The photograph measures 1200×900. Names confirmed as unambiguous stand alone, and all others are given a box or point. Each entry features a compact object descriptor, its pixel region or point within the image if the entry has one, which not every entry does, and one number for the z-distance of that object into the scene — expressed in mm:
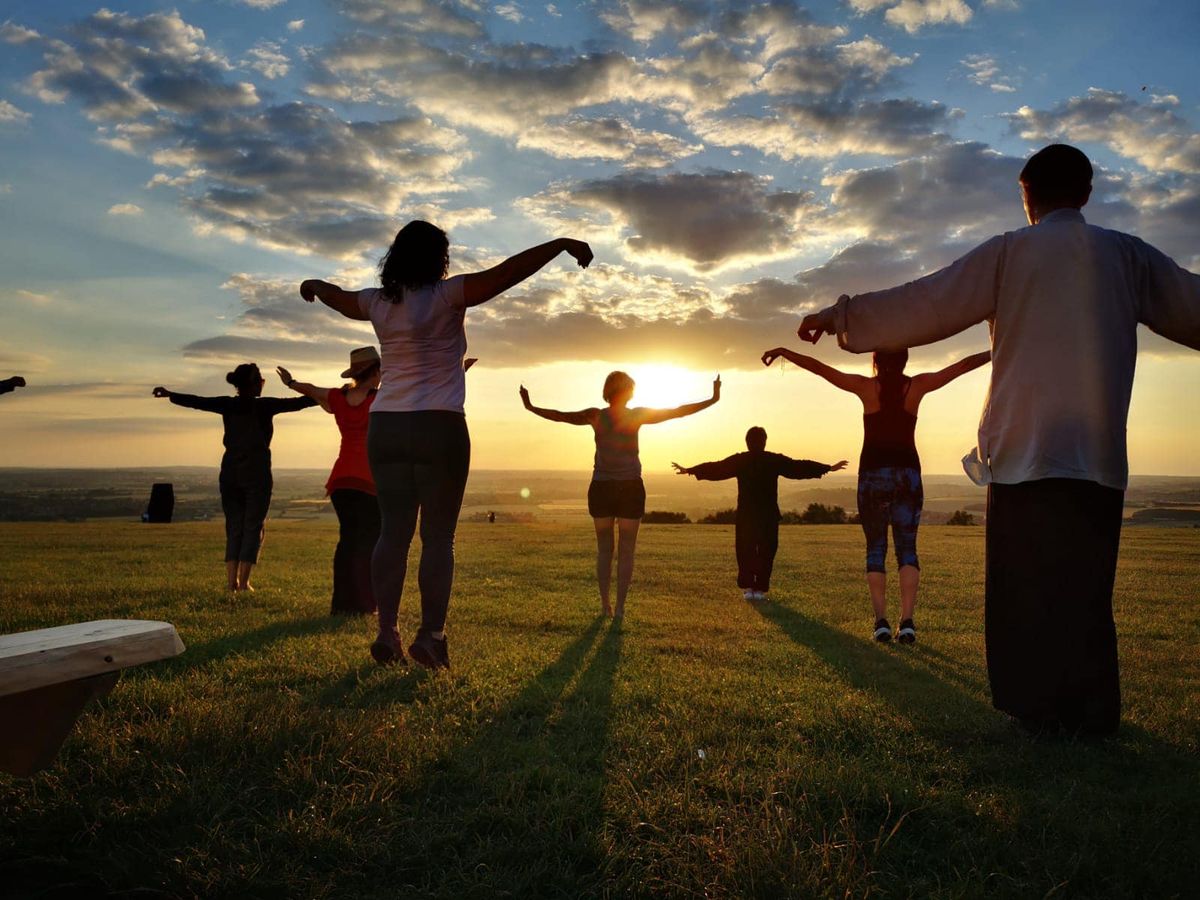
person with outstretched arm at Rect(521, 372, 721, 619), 10008
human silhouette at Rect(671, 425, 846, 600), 12852
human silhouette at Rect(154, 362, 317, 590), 11016
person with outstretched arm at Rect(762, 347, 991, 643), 8609
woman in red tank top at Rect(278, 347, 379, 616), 8977
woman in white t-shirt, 6023
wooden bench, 3102
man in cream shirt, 4750
